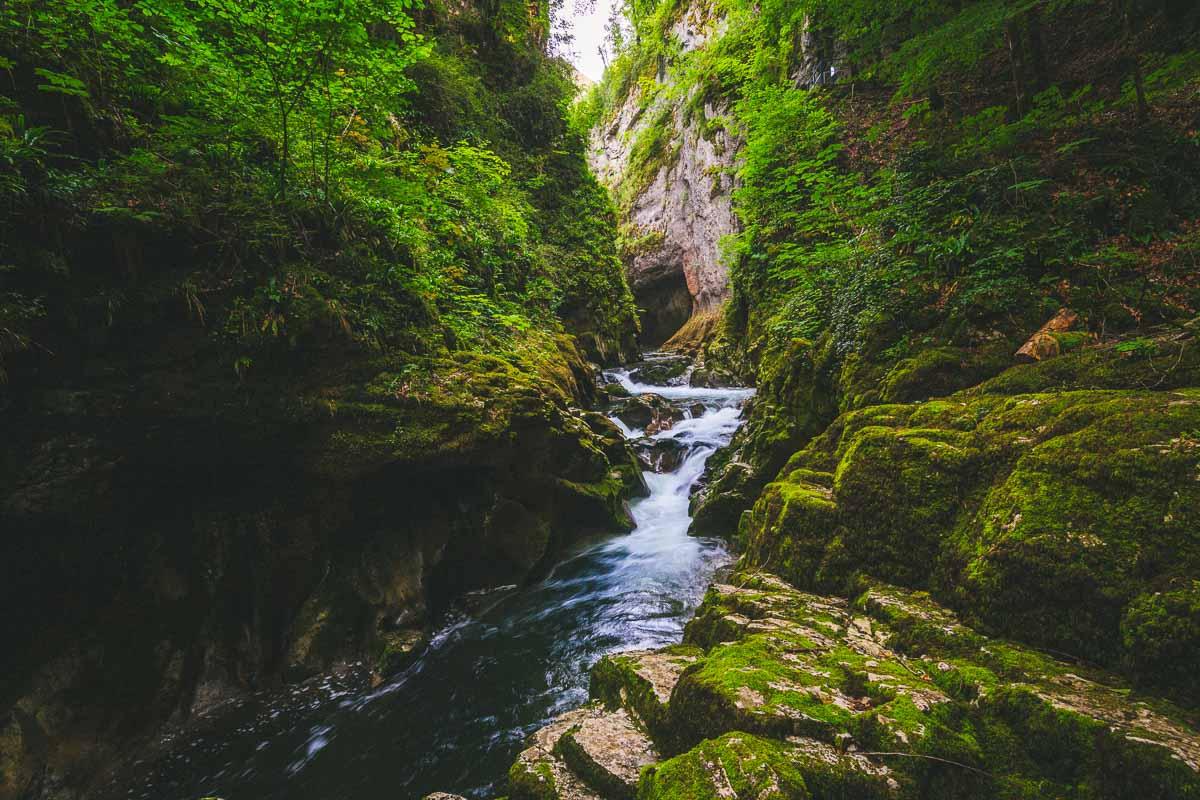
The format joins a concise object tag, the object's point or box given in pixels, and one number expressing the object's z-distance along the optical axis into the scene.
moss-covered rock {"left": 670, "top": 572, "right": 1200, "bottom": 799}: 1.73
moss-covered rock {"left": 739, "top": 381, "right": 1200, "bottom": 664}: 2.26
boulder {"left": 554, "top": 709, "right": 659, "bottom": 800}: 2.37
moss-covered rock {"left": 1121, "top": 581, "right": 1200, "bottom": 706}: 1.88
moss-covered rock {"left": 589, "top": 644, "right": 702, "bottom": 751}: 2.71
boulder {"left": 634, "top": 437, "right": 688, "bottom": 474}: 11.13
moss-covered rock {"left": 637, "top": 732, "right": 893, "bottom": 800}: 1.83
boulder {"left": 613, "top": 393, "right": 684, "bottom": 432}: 13.02
